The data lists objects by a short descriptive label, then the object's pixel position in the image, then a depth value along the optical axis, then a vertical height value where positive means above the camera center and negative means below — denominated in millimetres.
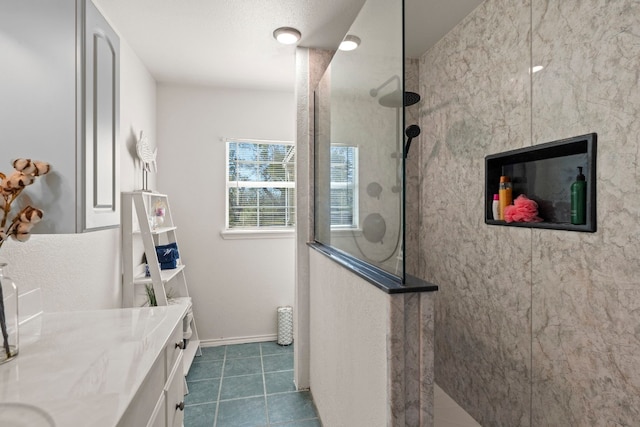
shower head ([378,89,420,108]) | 1065 +394
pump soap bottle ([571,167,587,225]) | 1337 +52
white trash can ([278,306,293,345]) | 3102 -1099
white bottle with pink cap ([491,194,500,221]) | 1811 +29
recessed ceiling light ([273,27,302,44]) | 2070 +1141
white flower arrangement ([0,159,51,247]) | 860 +42
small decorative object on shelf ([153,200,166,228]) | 2717 -18
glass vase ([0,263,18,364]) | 979 -340
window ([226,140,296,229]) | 3221 +267
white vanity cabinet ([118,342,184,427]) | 883 -621
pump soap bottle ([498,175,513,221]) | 1768 +104
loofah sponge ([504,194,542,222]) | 1604 +7
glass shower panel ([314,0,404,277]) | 1122 +304
